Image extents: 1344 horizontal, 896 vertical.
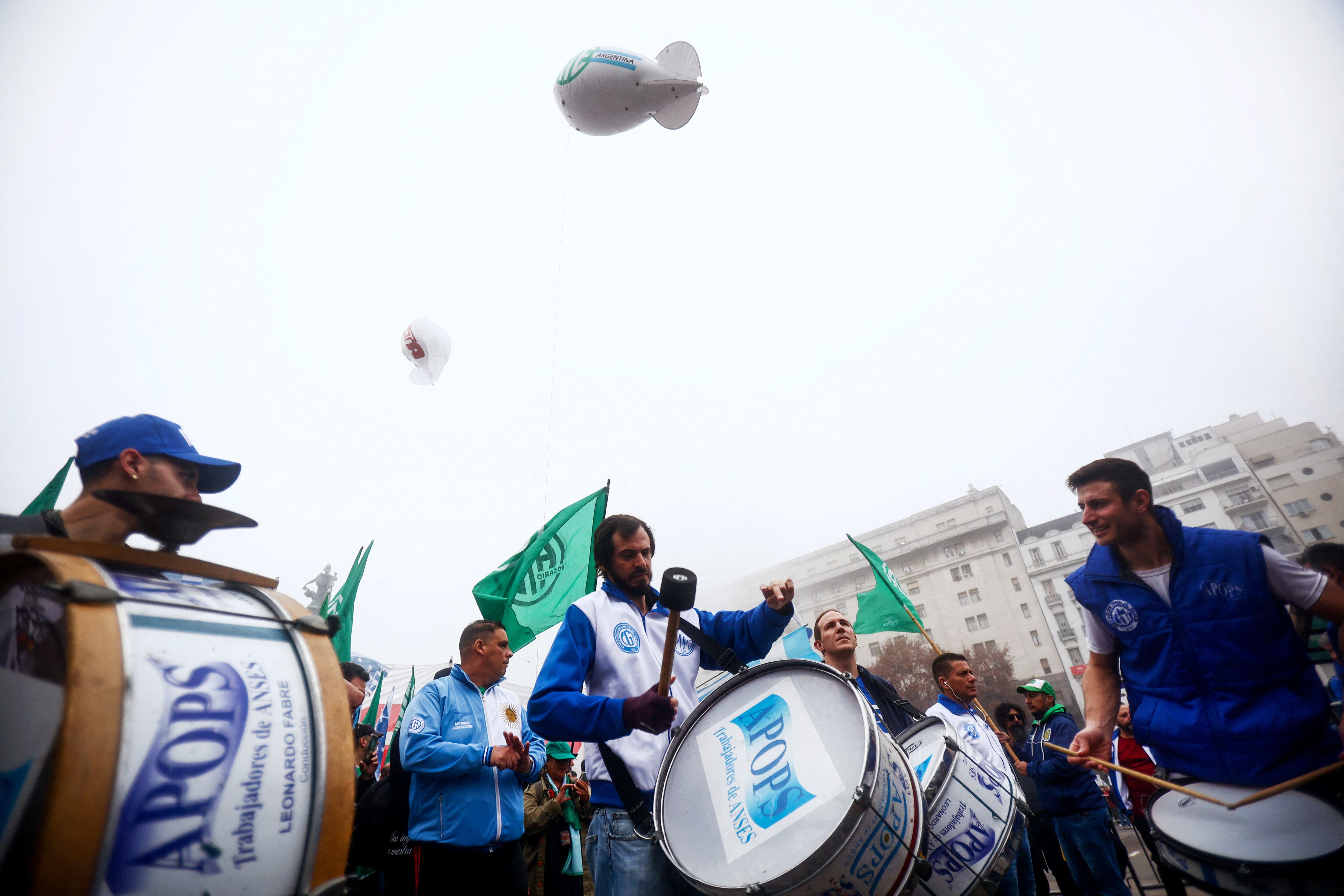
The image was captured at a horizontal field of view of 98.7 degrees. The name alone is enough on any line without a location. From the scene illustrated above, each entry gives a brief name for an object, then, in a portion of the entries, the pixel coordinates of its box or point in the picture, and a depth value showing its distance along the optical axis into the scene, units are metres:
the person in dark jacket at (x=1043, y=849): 5.32
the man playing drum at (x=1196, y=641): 1.90
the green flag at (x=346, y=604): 6.40
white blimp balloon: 7.07
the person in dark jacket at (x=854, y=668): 4.03
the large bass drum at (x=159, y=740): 1.04
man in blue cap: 1.78
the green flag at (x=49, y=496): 4.88
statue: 34.22
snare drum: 1.49
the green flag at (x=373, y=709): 9.94
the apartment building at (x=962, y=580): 43.72
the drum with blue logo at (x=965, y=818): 2.31
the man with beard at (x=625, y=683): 2.07
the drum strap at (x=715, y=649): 2.55
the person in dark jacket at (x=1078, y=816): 4.49
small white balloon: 10.51
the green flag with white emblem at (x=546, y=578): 6.22
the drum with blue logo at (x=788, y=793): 1.64
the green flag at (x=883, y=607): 7.20
